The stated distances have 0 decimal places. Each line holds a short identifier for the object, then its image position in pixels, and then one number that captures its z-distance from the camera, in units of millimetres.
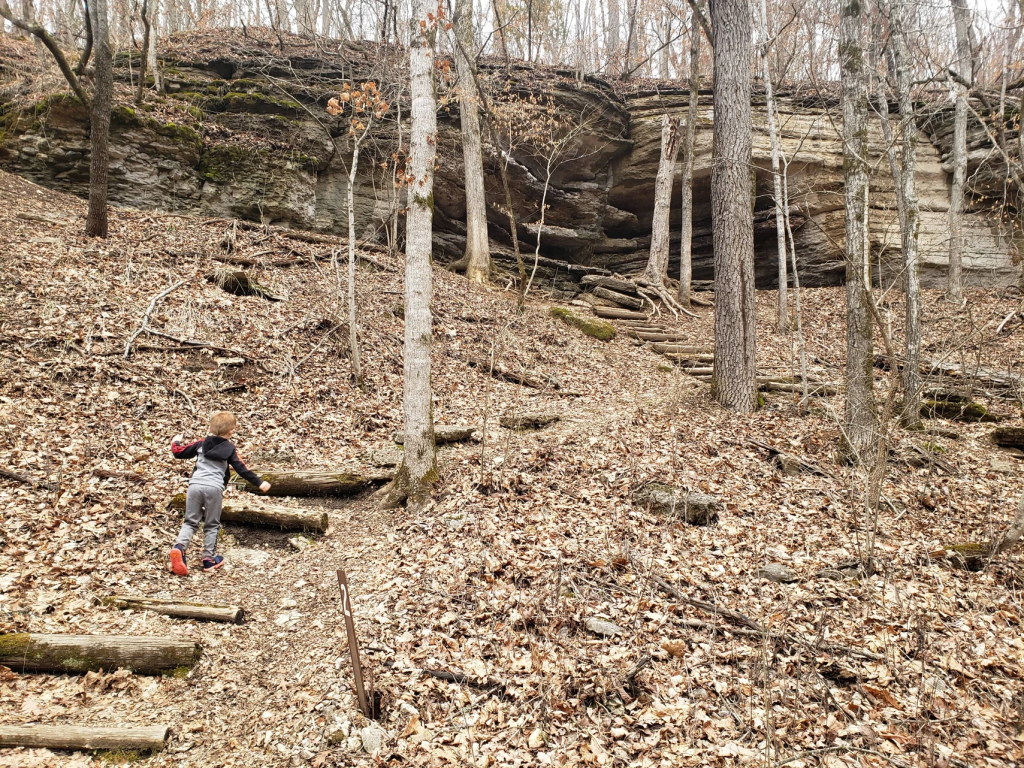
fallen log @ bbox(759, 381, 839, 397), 10656
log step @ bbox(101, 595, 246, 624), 4613
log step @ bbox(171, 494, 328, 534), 6230
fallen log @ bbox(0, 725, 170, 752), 3293
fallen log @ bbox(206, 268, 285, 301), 10914
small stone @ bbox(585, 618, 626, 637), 4480
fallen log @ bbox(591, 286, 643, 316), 18094
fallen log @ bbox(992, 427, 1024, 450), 8391
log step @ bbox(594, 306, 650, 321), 17266
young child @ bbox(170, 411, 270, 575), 5359
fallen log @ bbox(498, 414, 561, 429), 9086
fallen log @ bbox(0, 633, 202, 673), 3893
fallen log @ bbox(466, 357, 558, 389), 11695
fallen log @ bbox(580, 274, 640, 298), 18609
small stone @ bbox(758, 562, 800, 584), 5219
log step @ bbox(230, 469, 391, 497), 6836
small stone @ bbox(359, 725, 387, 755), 3559
